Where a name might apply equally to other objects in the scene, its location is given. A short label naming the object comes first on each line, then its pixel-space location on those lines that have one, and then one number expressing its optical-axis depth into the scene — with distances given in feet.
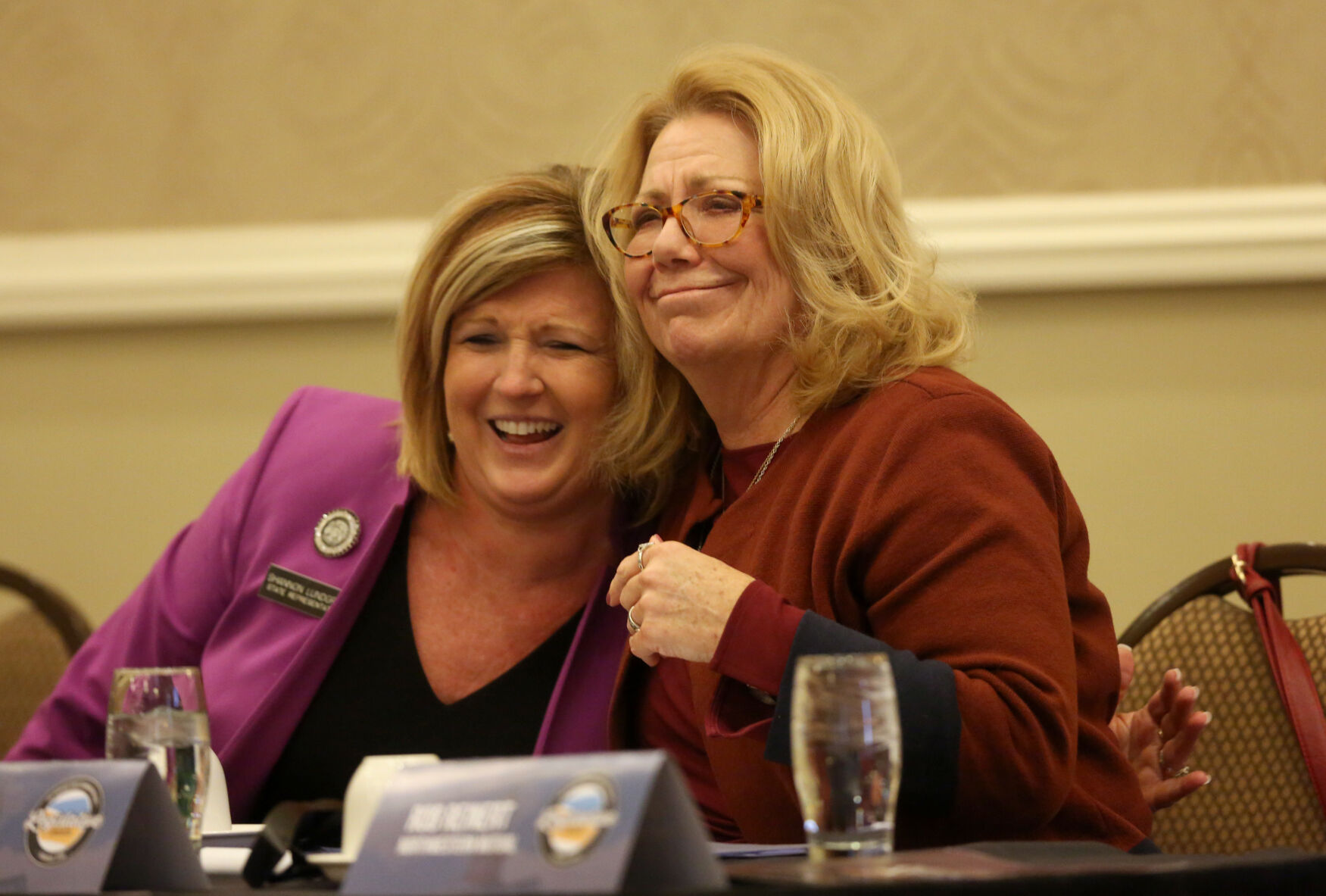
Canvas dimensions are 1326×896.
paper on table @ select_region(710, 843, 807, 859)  11.88
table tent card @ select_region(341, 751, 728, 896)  9.07
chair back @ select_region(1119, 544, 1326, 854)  13.17
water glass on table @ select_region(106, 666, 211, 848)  12.04
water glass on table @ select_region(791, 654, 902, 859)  11.12
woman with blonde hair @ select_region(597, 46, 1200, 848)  12.27
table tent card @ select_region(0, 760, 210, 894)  10.91
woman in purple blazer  13.37
